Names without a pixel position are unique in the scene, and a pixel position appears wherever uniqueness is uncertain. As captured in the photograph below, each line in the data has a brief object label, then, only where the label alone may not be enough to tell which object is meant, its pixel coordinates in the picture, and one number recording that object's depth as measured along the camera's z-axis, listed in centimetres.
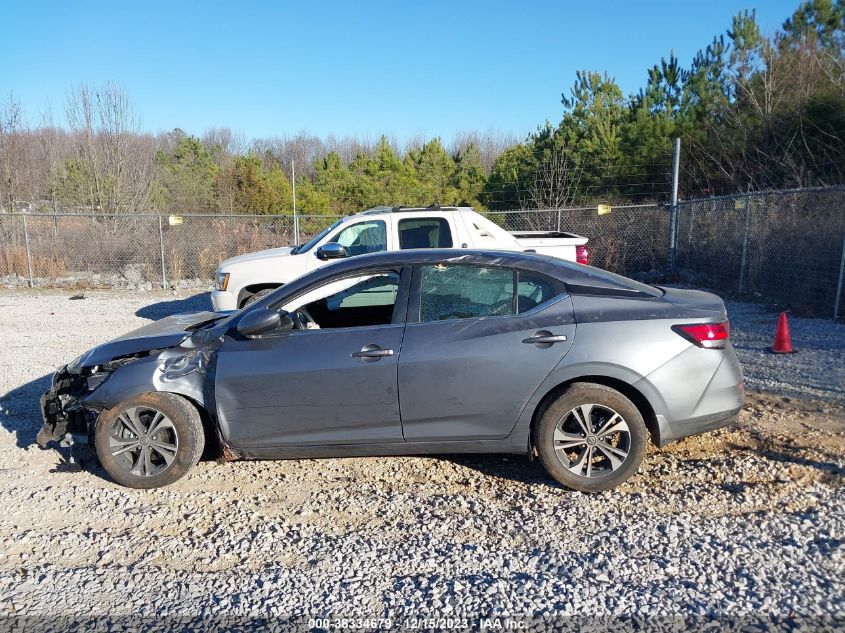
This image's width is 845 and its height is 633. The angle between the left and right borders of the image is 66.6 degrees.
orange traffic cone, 800
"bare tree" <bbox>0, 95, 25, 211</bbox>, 2527
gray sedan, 427
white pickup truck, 930
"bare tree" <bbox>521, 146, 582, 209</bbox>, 2294
